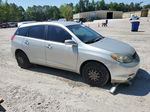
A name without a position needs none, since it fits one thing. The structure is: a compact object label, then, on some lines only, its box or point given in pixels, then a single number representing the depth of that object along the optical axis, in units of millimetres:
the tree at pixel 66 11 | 91938
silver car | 3658
